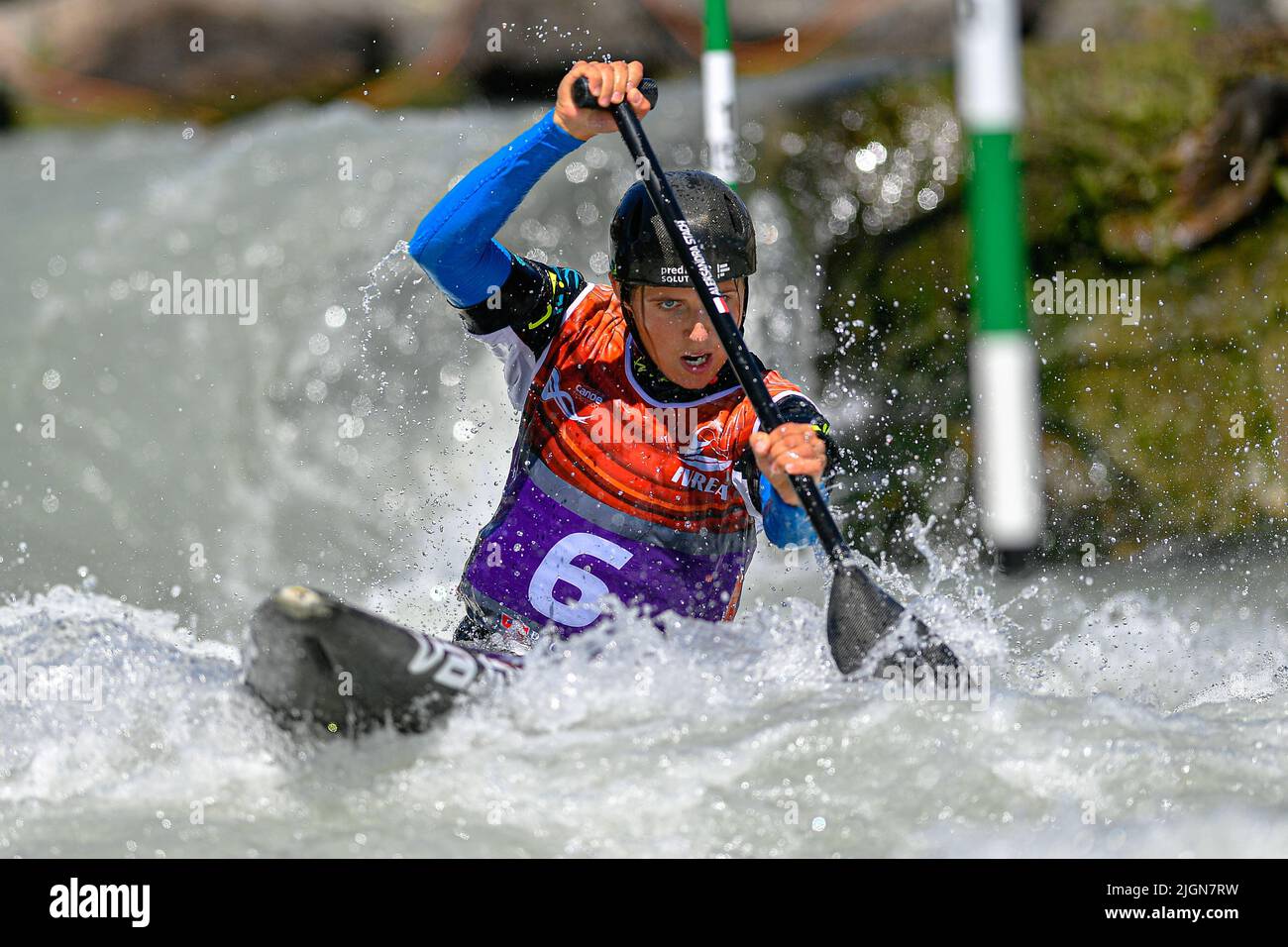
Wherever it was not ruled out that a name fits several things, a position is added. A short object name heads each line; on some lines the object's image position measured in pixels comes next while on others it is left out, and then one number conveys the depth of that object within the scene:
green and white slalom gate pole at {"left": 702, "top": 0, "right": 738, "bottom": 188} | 10.52
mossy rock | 11.93
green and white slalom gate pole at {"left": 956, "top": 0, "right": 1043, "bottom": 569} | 5.98
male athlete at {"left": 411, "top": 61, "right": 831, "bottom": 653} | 6.49
